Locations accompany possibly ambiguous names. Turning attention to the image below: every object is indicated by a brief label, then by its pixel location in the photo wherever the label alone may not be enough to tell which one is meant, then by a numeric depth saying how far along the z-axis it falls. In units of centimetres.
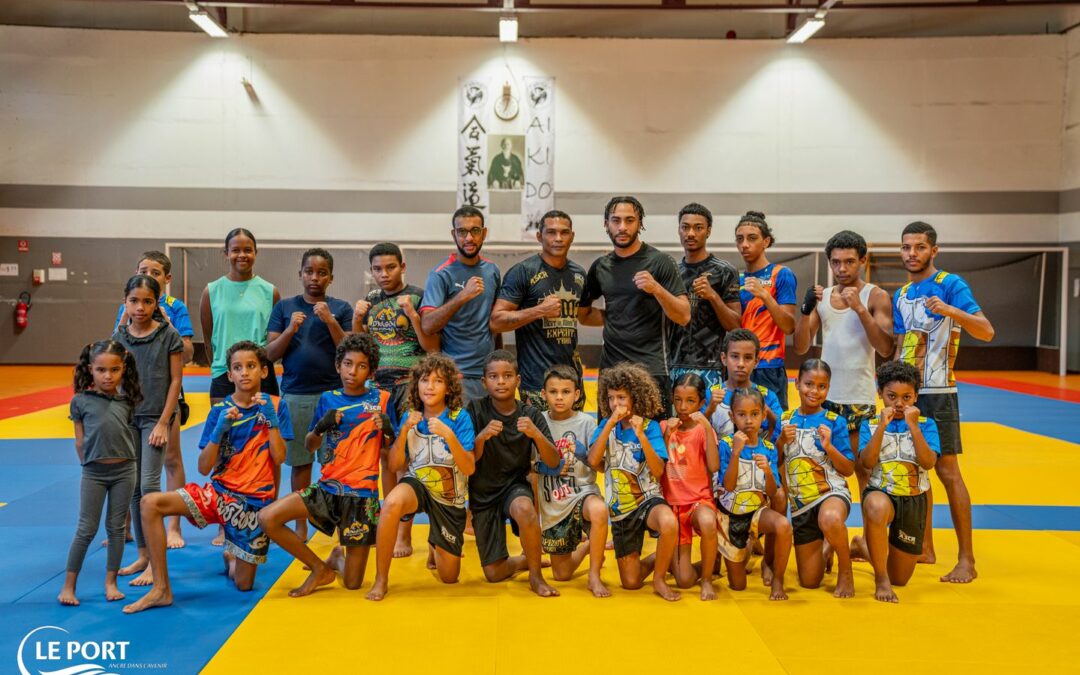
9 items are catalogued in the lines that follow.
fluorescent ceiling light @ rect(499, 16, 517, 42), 1567
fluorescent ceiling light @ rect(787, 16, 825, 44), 1567
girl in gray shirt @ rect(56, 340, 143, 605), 434
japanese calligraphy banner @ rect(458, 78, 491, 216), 1730
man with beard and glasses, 536
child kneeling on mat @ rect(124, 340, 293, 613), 448
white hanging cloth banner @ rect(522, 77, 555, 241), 1738
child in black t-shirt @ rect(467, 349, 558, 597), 458
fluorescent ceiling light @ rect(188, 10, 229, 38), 1547
